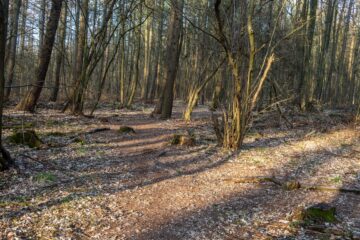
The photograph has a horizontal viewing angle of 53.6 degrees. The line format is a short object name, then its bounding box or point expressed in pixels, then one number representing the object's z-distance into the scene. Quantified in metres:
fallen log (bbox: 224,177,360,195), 6.51
